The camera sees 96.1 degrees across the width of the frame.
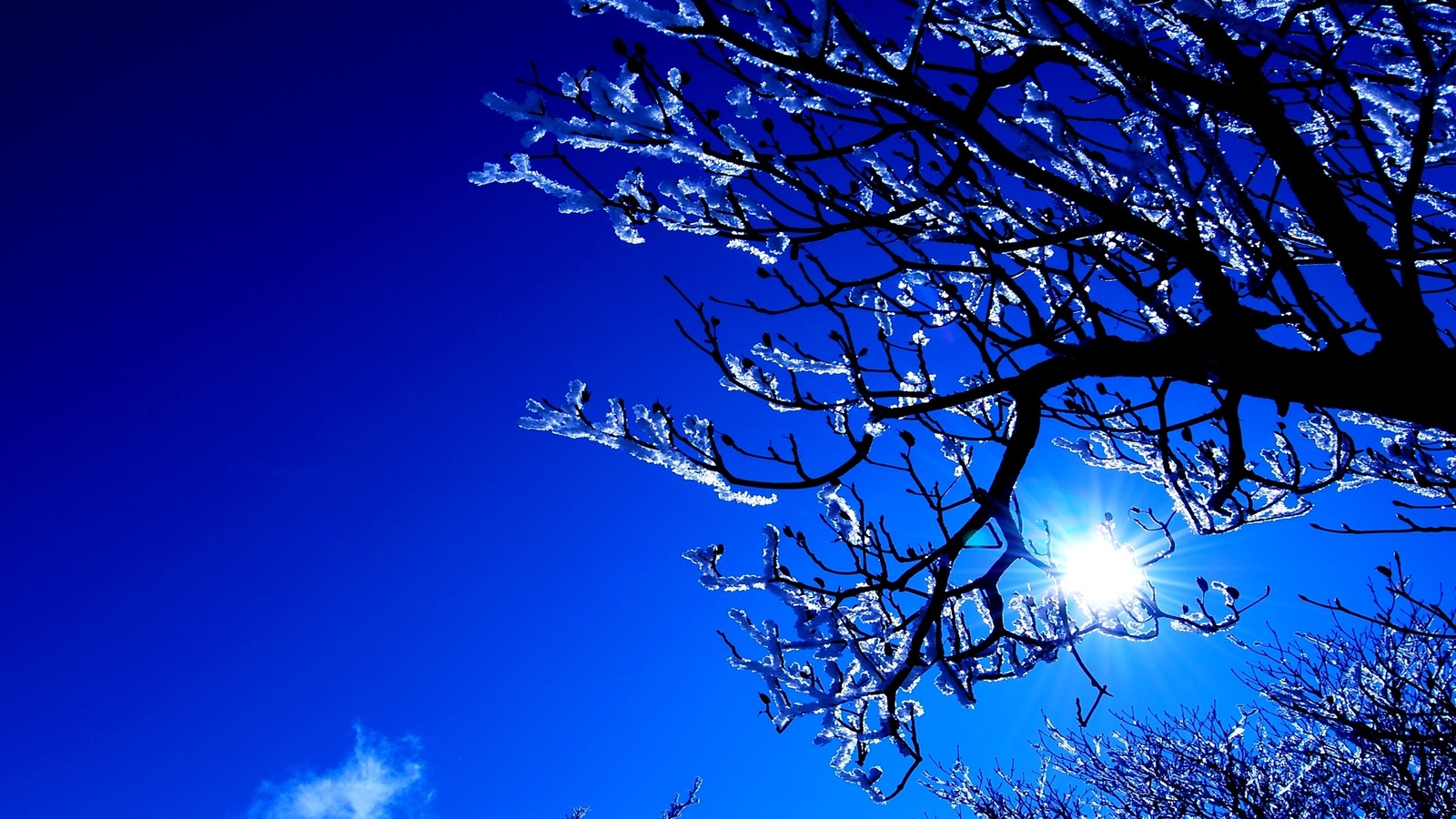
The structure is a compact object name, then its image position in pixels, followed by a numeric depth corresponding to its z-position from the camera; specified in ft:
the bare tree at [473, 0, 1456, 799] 6.95
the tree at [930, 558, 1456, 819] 28.78
